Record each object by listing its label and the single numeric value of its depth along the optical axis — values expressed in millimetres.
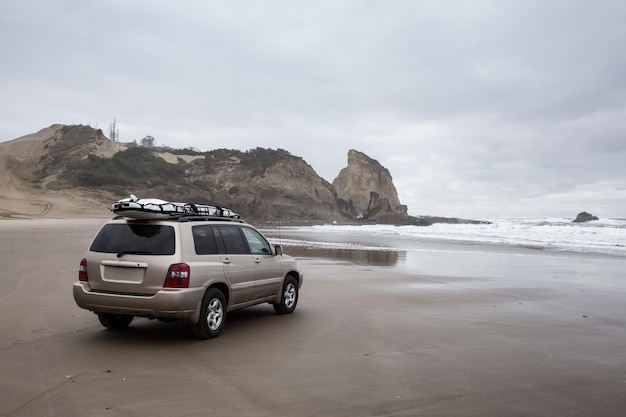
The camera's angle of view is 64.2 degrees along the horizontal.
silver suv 6535
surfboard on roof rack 6656
